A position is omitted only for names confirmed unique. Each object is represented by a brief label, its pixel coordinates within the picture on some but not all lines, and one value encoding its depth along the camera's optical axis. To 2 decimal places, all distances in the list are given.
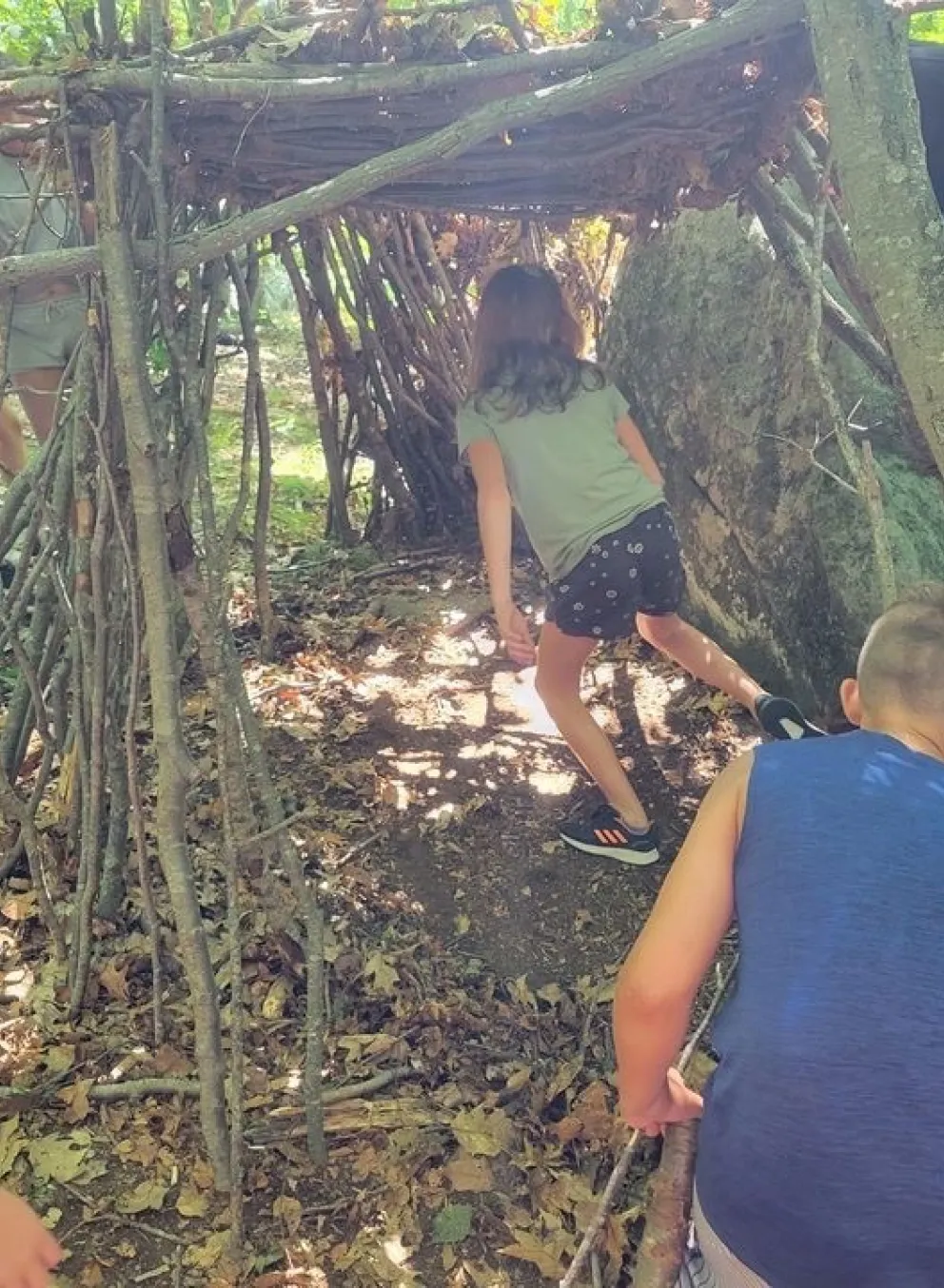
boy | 1.26
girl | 3.07
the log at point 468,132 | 2.09
